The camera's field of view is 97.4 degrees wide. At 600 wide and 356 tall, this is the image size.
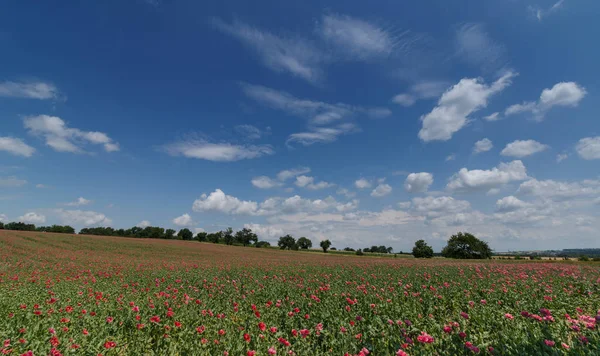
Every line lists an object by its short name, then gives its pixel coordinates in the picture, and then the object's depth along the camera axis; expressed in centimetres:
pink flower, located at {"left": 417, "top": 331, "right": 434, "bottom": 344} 487
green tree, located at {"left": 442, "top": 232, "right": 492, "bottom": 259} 9200
